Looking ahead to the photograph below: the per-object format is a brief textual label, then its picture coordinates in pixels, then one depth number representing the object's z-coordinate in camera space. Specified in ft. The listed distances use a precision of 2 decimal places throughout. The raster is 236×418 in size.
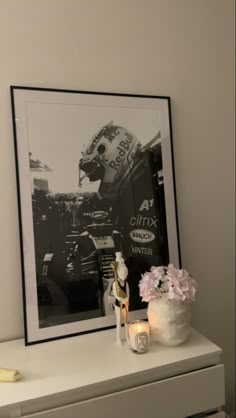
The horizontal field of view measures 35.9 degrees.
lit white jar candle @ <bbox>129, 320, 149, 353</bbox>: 4.09
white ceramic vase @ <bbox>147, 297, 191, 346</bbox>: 4.21
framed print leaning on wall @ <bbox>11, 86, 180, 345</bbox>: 4.47
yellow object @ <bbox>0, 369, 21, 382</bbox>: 3.60
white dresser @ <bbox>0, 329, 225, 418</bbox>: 3.47
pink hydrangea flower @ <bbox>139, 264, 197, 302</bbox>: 4.21
